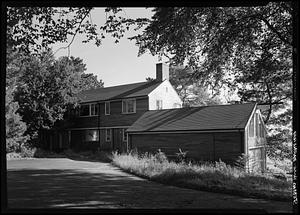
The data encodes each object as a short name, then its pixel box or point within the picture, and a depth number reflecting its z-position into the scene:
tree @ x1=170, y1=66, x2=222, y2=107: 55.34
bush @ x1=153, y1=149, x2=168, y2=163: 21.01
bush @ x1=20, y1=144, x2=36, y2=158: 32.03
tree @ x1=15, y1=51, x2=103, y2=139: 34.22
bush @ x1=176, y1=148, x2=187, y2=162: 24.80
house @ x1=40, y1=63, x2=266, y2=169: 23.92
